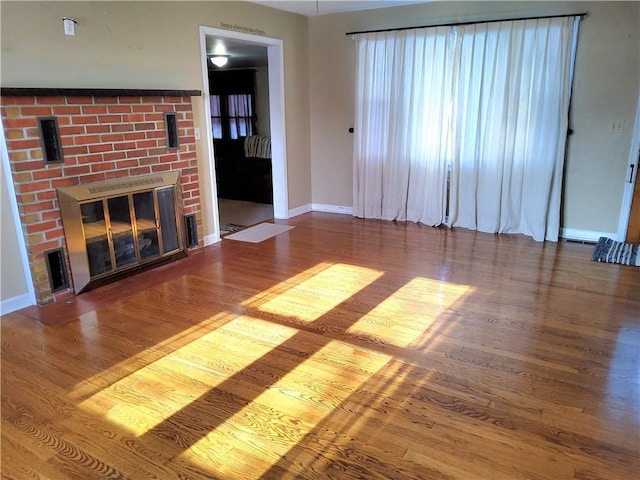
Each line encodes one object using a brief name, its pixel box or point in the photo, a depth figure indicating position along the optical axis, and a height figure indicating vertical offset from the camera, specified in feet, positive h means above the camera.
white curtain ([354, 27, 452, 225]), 16.51 +0.03
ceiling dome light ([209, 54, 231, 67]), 20.82 +2.99
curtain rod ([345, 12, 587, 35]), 14.09 +3.29
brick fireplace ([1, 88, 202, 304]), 10.11 -0.35
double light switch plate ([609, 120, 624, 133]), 14.34 -0.18
